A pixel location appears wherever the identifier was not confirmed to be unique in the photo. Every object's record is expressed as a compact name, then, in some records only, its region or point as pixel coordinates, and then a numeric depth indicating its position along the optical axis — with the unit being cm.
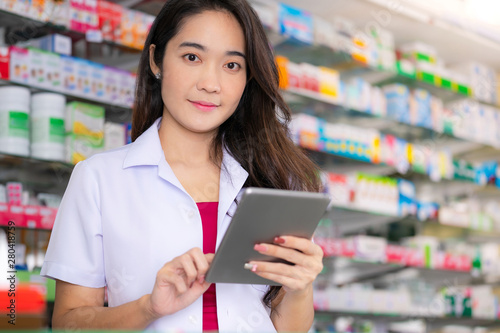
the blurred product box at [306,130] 354
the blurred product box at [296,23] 357
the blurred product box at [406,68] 418
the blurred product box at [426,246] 416
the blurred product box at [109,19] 284
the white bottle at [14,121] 252
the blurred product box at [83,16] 276
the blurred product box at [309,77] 363
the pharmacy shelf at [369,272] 380
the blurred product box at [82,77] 275
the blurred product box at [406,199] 407
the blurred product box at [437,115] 441
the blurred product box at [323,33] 376
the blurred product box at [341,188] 369
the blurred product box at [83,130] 270
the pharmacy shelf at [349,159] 370
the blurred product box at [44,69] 263
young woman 136
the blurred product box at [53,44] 271
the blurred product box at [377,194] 385
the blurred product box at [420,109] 429
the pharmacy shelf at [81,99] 260
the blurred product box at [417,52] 435
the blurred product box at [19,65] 258
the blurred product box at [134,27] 291
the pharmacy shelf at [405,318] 369
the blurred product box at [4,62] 255
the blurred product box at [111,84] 282
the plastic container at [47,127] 261
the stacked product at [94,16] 266
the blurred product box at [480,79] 477
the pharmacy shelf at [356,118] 367
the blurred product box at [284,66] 345
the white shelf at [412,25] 398
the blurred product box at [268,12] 345
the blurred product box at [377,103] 406
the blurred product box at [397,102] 416
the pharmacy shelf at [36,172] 259
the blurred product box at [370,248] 378
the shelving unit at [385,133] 368
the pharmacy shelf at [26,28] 264
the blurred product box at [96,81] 278
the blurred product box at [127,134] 286
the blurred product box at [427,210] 419
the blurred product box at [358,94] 392
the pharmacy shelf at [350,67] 375
